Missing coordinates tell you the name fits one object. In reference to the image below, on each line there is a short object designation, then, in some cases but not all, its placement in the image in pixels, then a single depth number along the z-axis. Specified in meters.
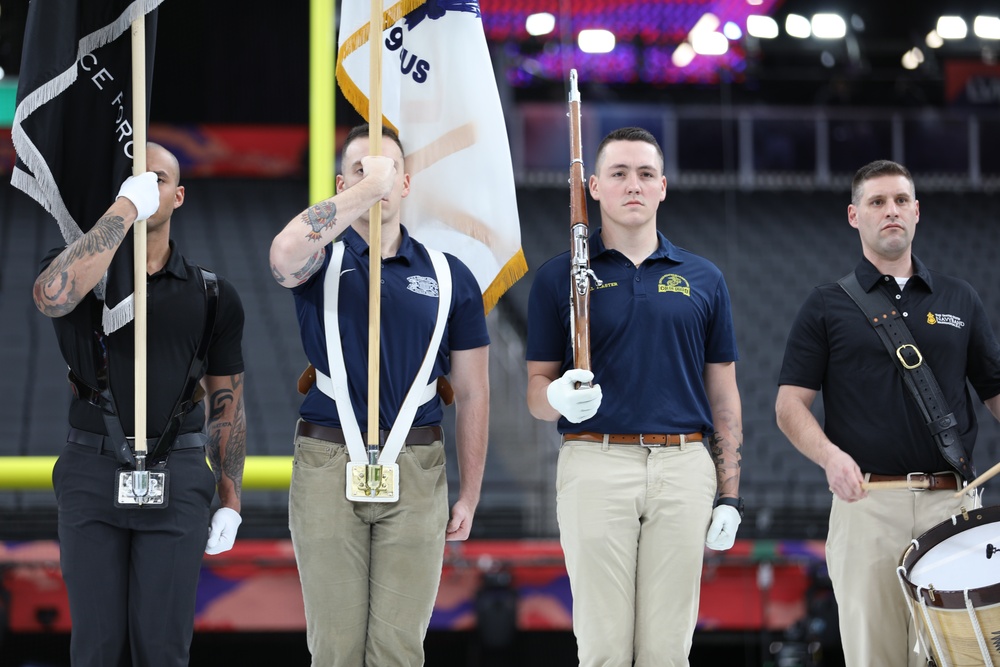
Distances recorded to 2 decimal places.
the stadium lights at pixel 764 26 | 30.36
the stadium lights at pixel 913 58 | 31.33
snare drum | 6.30
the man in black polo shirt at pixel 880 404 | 7.20
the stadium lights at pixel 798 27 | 30.35
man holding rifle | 6.59
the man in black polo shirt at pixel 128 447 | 6.15
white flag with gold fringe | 8.23
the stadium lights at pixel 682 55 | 31.72
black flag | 6.77
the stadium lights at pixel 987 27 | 29.95
